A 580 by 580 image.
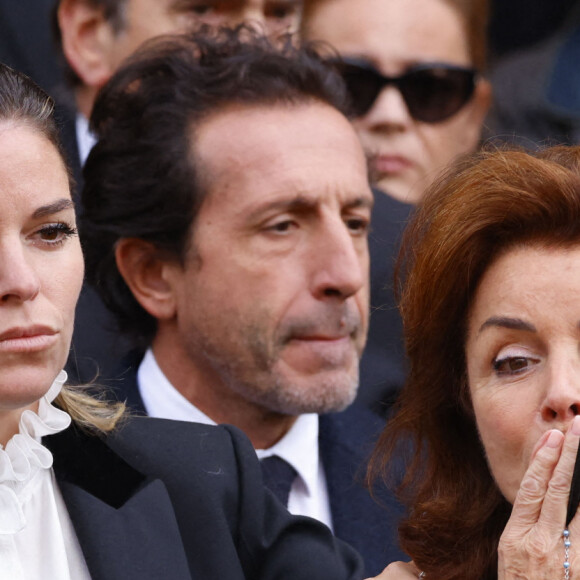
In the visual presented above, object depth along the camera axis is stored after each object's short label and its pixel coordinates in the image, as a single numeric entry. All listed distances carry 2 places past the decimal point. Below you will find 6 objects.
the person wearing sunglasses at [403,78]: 11.07
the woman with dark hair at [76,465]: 5.52
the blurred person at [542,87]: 12.78
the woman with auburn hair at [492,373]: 5.70
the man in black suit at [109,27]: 10.66
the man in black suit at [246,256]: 8.33
